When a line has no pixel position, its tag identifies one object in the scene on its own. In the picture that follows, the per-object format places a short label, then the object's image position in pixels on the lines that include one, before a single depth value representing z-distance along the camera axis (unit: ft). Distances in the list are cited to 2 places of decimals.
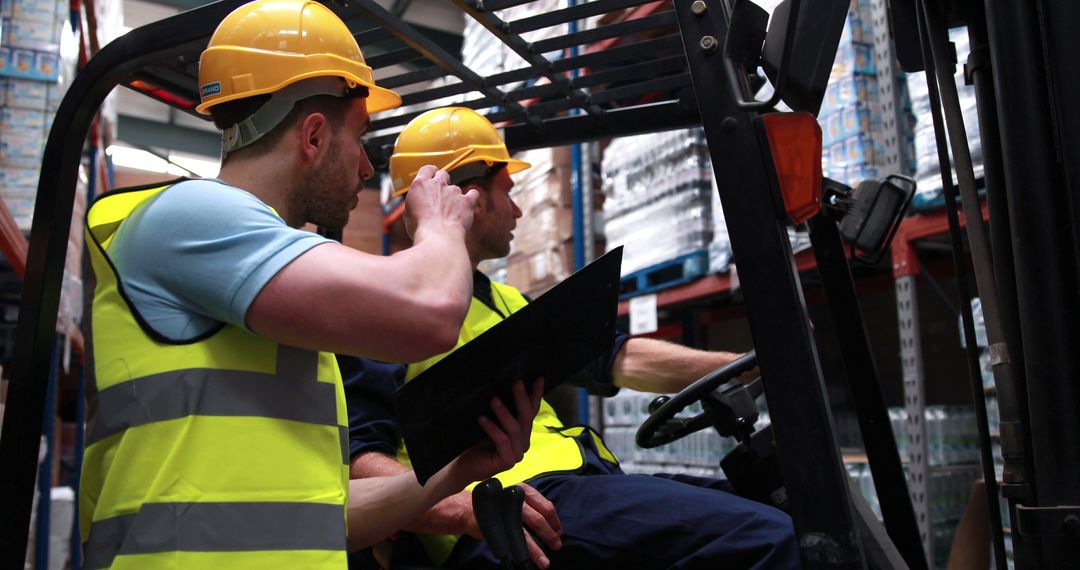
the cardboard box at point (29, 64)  12.72
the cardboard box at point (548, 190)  18.42
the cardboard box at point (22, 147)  12.34
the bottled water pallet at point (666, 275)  15.40
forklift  4.00
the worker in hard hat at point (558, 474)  5.64
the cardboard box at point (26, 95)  12.51
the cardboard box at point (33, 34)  12.71
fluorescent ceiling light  35.39
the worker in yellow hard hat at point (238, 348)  4.18
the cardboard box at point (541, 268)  18.30
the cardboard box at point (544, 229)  18.35
